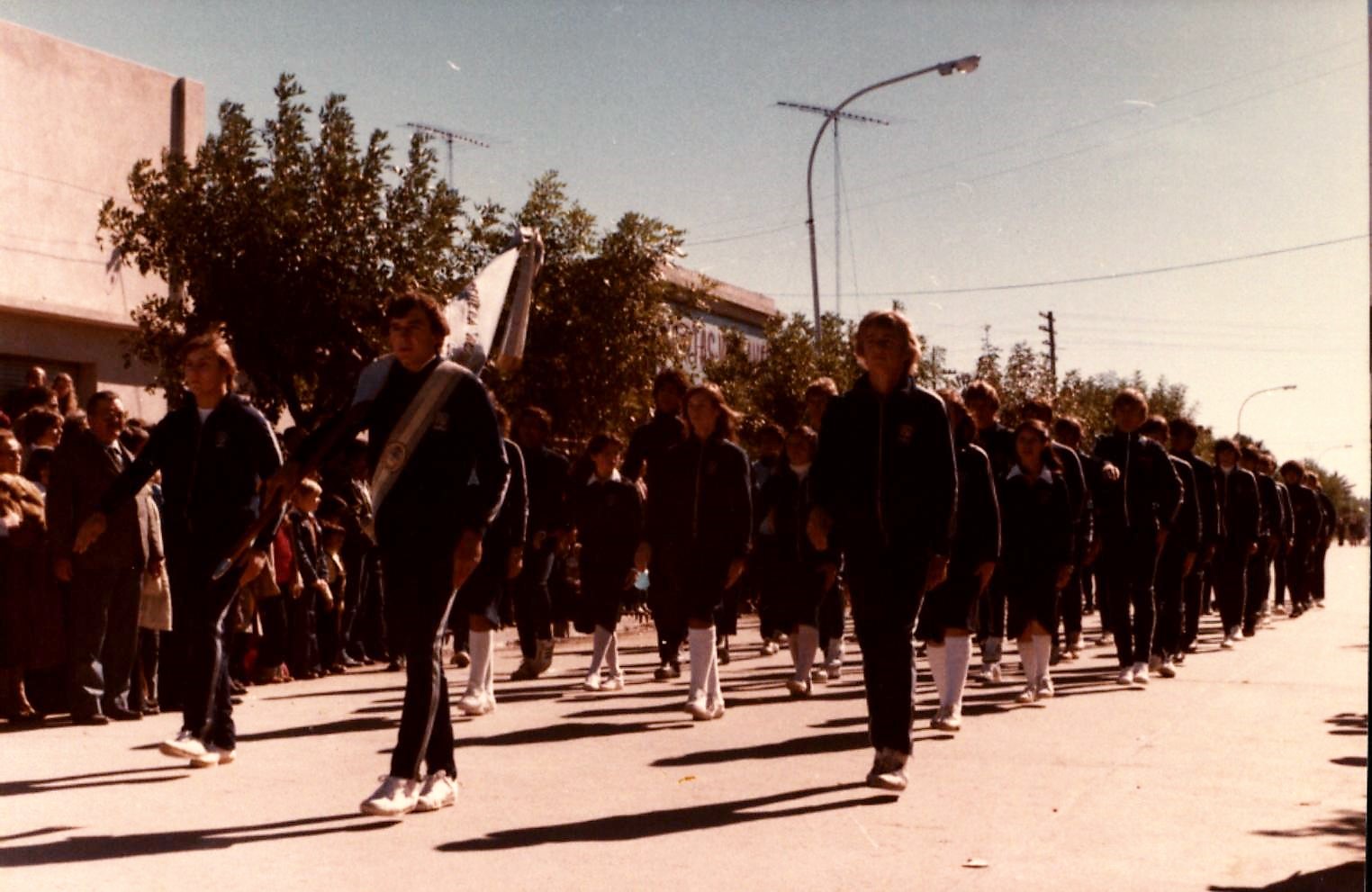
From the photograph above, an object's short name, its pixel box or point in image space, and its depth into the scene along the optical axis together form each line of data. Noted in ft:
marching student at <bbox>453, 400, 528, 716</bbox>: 32.04
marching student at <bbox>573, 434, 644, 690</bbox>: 39.68
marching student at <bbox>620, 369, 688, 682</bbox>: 35.47
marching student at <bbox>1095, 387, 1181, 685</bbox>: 40.09
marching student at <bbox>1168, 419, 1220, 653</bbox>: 45.68
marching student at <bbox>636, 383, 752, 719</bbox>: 31.36
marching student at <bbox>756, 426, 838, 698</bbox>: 36.60
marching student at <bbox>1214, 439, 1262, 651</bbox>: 53.88
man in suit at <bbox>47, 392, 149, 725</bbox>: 30.89
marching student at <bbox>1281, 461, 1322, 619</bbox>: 72.23
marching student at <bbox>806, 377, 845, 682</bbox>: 39.45
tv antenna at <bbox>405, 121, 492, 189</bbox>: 51.26
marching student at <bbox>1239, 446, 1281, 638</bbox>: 56.85
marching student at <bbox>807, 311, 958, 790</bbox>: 22.88
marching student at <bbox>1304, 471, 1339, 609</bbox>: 77.10
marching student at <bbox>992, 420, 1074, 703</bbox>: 35.70
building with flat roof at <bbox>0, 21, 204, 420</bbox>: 60.39
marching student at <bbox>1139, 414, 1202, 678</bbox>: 41.34
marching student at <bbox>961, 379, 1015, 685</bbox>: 36.29
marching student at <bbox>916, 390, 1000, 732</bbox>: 29.96
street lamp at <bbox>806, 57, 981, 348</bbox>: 55.11
